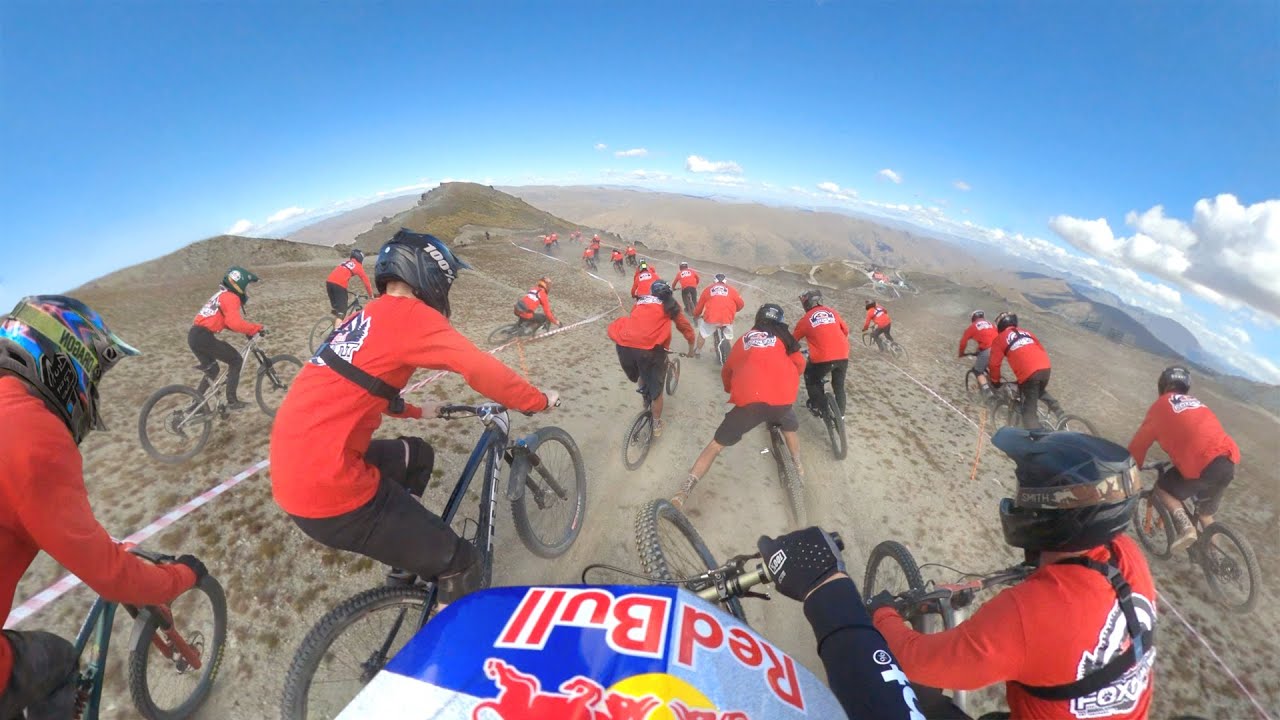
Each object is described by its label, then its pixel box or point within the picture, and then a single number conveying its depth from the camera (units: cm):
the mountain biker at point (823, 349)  790
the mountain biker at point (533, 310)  1161
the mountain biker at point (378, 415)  262
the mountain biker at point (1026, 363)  872
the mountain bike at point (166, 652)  260
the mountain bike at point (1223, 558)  550
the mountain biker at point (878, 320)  1485
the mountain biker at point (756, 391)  567
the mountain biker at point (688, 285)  1852
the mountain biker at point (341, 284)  1091
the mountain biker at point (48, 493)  184
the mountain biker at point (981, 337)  1101
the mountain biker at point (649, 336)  691
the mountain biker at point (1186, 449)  558
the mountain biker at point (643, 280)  1362
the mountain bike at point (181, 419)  604
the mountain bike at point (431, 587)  269
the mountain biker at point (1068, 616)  203
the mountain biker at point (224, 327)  684
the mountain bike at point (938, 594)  331
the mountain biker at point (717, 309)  1127
